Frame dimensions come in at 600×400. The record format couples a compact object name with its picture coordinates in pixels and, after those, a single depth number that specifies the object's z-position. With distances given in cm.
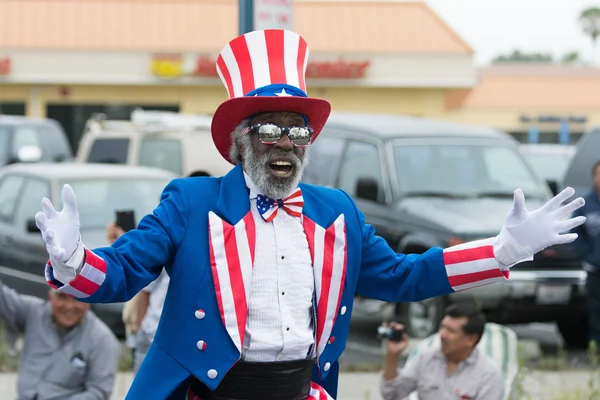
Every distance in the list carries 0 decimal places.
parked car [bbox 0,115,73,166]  1734
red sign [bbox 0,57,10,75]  3362
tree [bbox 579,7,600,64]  8019
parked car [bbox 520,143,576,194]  1770
